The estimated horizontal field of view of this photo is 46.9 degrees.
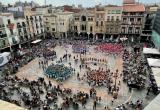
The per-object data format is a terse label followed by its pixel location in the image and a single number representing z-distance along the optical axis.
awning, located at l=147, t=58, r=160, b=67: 34.15
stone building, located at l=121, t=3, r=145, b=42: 58.88
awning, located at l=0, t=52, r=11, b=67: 42.26
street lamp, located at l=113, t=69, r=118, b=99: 27.52
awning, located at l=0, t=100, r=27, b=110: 18.20
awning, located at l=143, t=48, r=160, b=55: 42.74
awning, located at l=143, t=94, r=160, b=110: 16.44
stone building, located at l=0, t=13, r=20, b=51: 49.91
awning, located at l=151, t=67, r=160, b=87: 26.88
